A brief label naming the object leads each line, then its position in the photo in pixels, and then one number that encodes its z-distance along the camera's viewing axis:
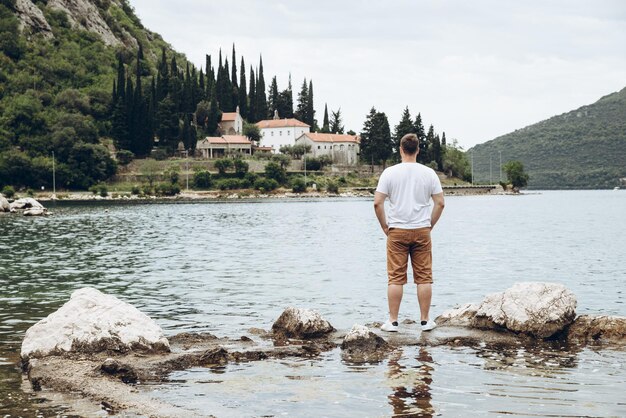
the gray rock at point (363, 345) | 10.19
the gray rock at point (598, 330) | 11.17
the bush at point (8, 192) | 100.34
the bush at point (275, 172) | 123.50
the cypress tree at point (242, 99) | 149.35
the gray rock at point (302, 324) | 11.72
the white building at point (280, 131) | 148.50
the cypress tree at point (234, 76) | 145.38
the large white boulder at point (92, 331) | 10.21
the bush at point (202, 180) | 118.62
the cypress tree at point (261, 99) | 152.75
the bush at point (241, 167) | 120.88
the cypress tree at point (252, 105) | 151.62
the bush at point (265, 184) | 120.69
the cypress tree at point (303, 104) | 164.38
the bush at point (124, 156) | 120.53
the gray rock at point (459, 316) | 12.23
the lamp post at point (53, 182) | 110.26
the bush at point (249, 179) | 121.14
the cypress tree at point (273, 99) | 164.38
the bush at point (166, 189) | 115.19
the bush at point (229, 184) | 119.75
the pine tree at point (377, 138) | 128.75
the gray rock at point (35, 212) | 69.88
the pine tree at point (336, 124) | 169.50
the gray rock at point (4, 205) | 76.69
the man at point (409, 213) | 10.48
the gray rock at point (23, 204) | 76.69
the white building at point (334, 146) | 145.02
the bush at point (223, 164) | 120.31
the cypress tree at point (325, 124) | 163.12
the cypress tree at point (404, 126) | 128.00
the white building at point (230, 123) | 141.25
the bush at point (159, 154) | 125.25
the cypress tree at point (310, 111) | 163.88
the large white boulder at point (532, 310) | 11.16
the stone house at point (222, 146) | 131.25
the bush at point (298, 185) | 124.00
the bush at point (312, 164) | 133.12
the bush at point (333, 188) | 128.25
